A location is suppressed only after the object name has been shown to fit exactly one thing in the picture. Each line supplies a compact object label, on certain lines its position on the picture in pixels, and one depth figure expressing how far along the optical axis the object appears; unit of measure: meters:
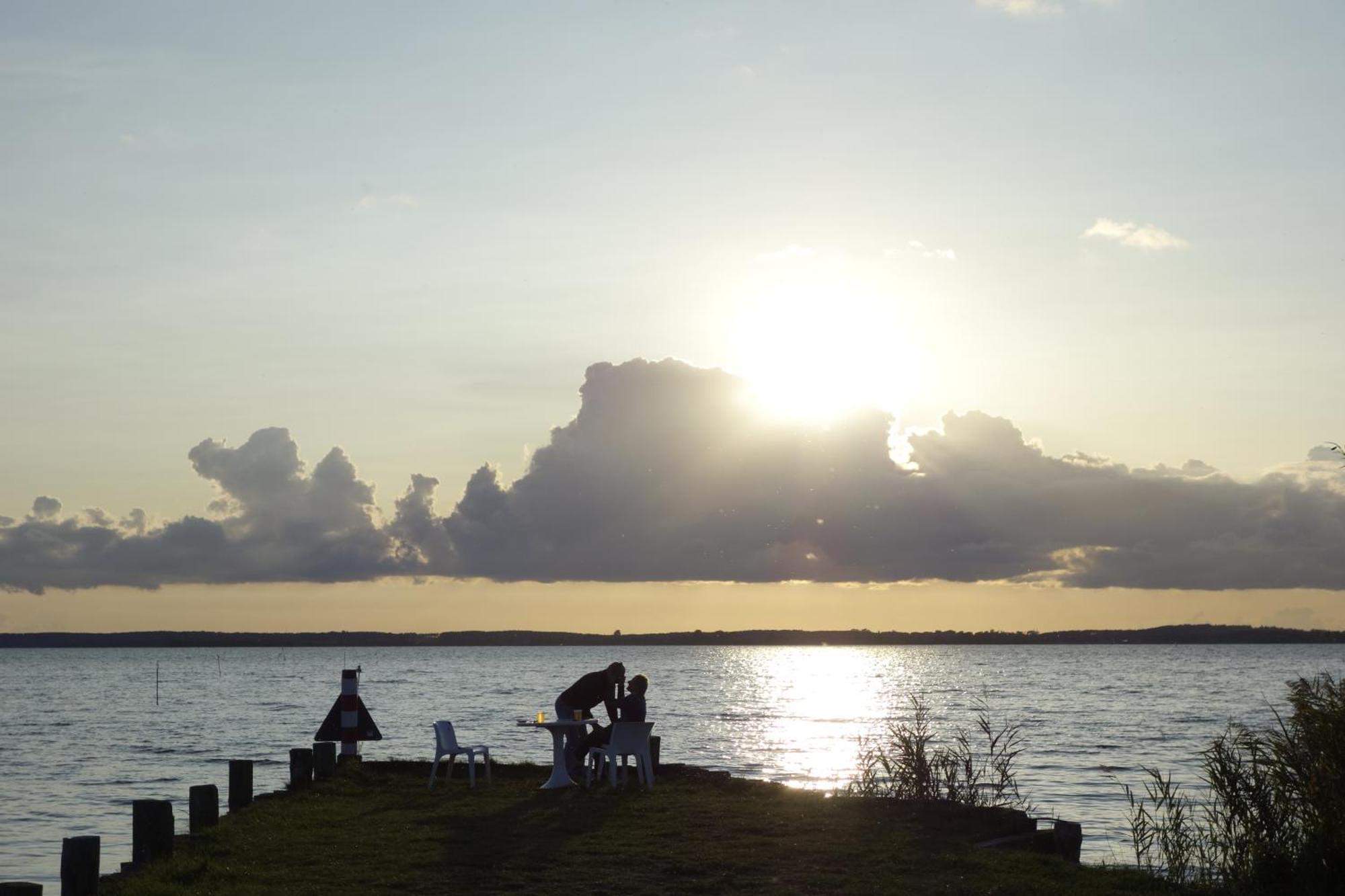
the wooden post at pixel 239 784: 17.44
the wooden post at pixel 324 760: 20.44
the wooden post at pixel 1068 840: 15.05
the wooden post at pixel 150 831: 13.58
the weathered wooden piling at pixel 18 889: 9.66
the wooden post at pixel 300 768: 19.45
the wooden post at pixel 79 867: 11.39
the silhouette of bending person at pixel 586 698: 20.38
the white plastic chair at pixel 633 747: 19.44
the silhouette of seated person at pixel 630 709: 20.09
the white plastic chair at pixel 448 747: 20.59
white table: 19.92
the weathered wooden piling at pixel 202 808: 15.30
